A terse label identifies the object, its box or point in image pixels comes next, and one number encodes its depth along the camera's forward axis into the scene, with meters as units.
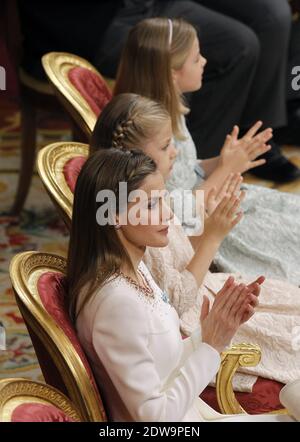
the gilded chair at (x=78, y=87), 5.88
